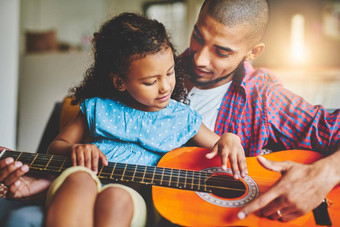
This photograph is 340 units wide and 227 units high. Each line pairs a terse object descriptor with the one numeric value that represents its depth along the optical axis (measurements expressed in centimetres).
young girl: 64
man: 85
